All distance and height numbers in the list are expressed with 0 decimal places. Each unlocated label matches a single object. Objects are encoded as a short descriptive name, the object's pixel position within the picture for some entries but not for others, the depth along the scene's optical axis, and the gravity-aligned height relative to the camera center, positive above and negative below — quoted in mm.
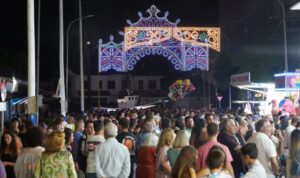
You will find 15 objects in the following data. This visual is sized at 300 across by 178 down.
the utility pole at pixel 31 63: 17469 +1145
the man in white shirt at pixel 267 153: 9914 -871
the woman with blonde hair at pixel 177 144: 9406 -664
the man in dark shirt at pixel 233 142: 10812 -755
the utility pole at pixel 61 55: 26478 +2101
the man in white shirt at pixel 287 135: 12766 -749
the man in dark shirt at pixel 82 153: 11411 -946
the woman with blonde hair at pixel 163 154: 9648 -837
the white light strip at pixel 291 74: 27261 +1111
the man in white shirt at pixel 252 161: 7988 -812
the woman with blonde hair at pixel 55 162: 8062 -781
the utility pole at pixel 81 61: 38100 +2498
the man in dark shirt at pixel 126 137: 11523 -668
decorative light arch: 35281 +3260
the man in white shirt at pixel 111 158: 9477 -870
